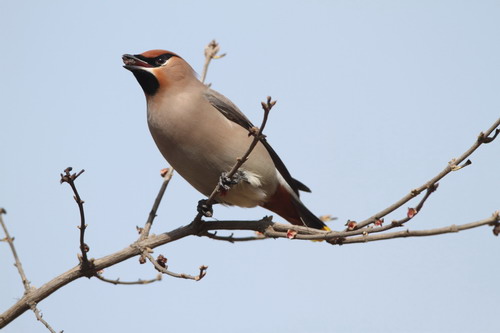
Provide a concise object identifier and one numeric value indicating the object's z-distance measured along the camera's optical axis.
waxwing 9.90
